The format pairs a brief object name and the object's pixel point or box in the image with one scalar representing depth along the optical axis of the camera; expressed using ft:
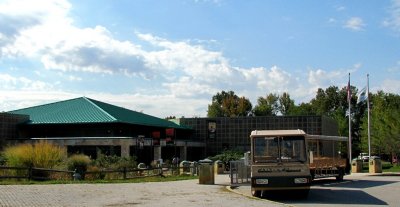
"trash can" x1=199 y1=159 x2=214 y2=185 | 82.79
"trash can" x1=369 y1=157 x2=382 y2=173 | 124.16
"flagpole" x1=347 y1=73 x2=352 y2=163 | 146.12
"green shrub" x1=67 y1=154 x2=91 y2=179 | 87.19
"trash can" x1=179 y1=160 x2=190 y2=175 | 118.57
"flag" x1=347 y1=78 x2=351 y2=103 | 146.13
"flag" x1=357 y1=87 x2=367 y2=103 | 150.85
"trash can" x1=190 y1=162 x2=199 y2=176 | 114.36
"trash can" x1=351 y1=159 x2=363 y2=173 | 132.46
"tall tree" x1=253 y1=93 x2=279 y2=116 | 341.62
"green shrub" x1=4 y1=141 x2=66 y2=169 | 94.58
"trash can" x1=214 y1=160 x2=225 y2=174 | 126.18
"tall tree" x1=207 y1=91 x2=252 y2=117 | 343.46
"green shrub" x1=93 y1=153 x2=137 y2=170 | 108.87
